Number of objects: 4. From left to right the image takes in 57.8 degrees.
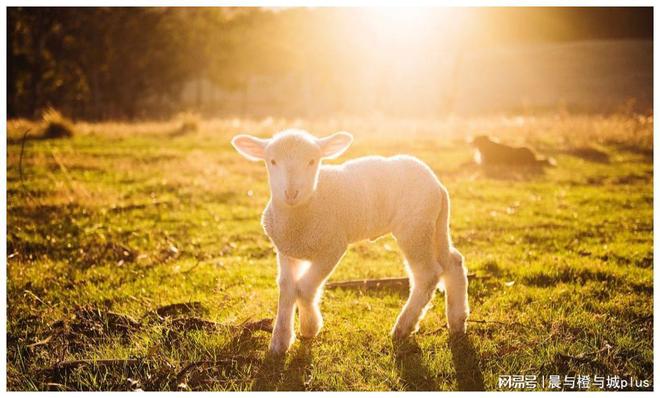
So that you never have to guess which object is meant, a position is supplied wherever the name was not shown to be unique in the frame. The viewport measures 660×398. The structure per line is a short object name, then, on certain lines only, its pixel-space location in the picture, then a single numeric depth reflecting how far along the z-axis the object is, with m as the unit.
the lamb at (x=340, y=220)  4.26
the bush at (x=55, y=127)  18.11
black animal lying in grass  14.74
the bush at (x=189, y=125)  21.44
